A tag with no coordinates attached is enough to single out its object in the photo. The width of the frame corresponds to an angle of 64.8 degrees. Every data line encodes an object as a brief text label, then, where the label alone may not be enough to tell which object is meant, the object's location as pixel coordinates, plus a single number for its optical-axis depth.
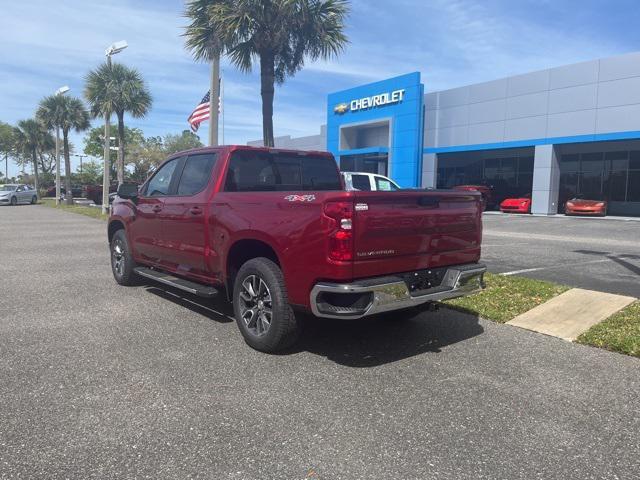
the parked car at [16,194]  36.34
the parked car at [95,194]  36.06
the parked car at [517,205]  29.25
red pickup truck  3.93
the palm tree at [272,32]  14.03
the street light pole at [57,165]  37.26
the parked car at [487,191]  30.20
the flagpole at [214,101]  12.89
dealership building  25.69
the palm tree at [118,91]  28.19
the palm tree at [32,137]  51.44
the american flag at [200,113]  18.14
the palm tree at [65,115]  37.66
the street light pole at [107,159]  22.58
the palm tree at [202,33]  14.52
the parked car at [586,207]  25.77
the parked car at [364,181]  14.46
